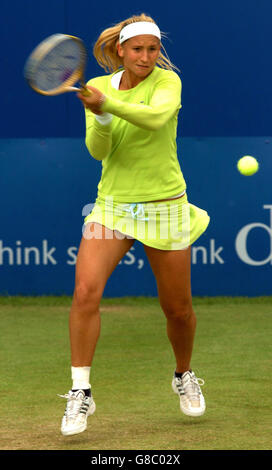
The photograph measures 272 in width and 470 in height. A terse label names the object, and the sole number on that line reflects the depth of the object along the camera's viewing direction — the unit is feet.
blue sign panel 50.75
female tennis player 25.44
